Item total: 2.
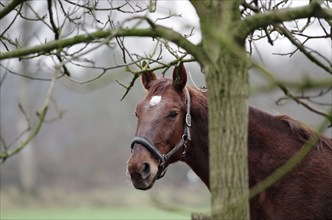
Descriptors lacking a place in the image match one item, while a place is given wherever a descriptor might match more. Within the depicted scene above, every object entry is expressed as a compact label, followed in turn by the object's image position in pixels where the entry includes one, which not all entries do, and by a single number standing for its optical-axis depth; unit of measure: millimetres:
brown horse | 10891
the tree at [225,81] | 8180
